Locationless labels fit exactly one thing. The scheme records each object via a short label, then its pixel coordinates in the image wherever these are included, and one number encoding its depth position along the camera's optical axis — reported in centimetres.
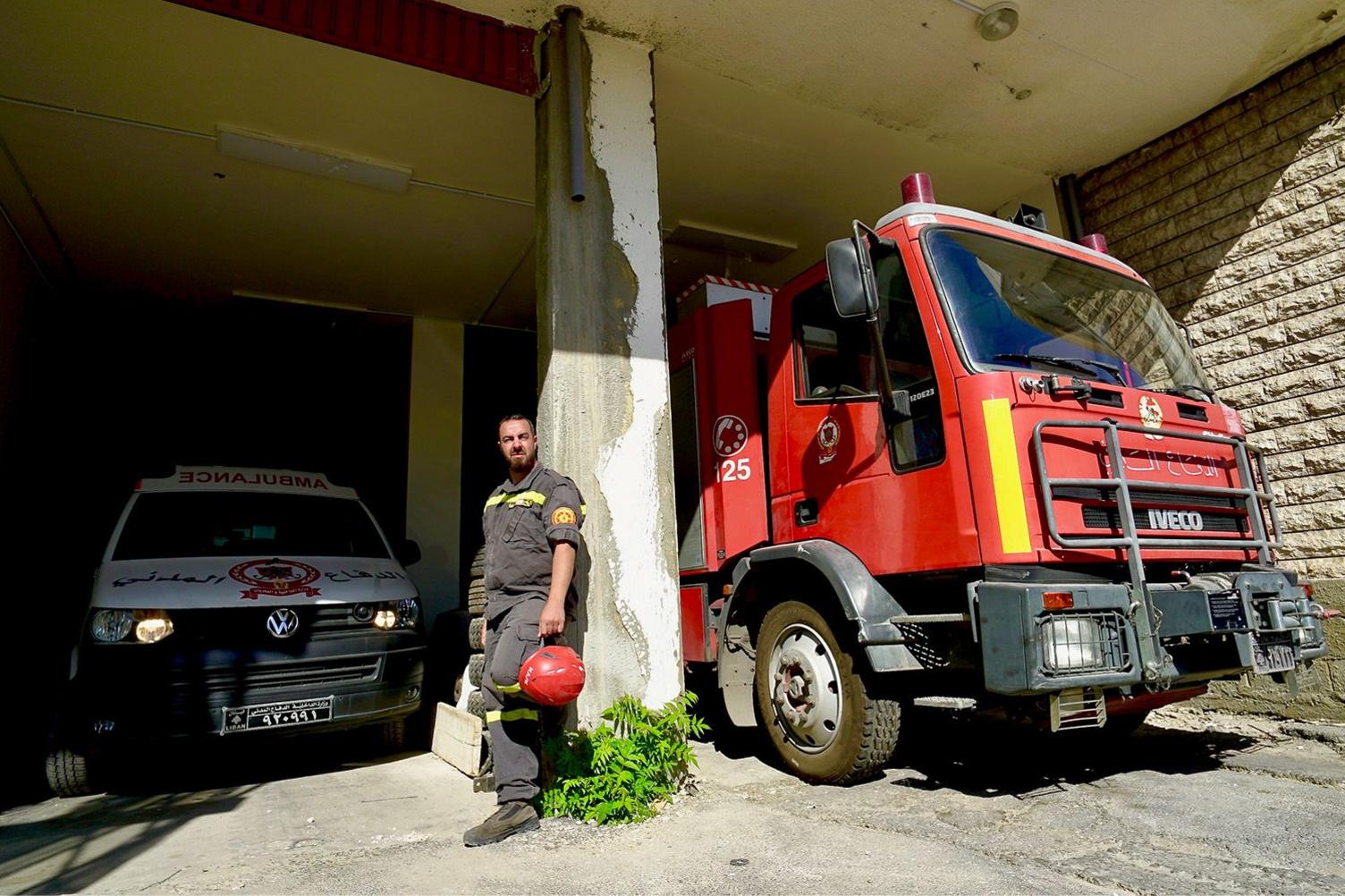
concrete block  450
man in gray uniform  335
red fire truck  328
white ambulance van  428
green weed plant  344
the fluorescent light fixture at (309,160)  594
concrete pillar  395
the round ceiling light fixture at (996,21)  498
